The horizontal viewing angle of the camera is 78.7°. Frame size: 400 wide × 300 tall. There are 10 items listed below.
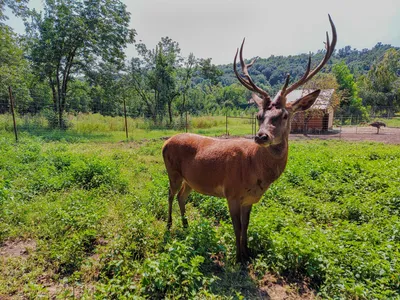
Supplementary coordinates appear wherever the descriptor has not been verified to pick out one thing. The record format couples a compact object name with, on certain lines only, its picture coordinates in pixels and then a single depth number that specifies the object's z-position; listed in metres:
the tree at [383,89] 55.77
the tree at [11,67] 17.78
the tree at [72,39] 21.09
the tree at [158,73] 33.41
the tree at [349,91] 51.22
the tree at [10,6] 12.86
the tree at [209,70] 35.56
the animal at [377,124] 27.20
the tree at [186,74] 35.27
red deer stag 3.56
